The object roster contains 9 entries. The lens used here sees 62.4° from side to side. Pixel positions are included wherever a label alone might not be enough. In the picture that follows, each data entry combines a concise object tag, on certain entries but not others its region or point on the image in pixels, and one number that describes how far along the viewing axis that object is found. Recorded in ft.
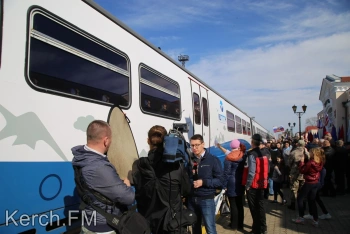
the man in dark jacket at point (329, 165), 29.91
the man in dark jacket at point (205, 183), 13.16
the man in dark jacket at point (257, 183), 17.21
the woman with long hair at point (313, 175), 19.58
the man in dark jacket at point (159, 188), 9.72
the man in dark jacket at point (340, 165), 30.78
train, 7.96
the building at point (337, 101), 83.87
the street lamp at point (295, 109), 78.84
